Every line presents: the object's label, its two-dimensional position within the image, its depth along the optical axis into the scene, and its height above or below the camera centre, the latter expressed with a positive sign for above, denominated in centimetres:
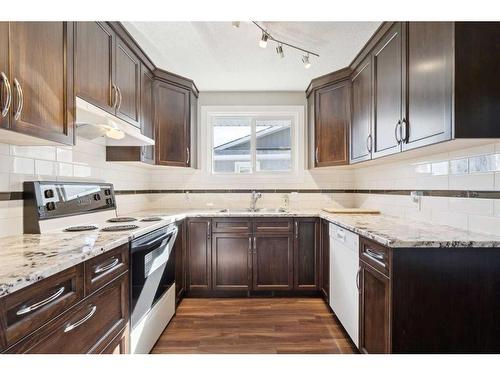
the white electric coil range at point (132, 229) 151 -26
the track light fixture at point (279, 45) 183 +112
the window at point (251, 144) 341 +57
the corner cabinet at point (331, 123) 272 +70
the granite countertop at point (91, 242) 83 -26
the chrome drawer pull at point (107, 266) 116 -37
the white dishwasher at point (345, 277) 180 -69
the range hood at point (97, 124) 153 +42
